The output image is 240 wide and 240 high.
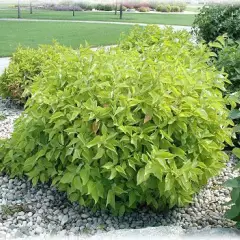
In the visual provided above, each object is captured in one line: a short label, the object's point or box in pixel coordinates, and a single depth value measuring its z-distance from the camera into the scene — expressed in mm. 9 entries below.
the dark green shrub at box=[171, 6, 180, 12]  29484
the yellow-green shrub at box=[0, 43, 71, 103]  5059
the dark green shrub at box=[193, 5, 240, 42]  6668
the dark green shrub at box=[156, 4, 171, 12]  29281
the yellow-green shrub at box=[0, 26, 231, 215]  2525
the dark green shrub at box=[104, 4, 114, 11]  29672
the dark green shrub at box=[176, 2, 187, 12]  28205
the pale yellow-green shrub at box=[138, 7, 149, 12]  30609
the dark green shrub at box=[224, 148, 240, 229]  2196
